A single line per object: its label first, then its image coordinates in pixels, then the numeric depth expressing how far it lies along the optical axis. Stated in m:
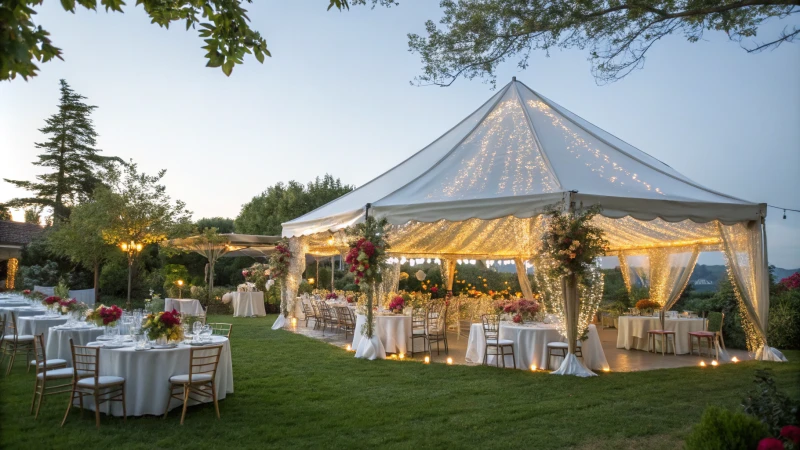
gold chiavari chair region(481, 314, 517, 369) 8.67
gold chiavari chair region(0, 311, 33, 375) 8.30
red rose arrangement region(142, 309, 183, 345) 5.88
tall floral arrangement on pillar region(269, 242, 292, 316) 14.51
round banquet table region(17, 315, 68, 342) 9.12
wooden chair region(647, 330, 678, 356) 10.27
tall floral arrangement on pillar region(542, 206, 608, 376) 7.81
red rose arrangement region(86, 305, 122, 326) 7.05
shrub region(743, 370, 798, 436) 2.79
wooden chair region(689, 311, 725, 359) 9.68
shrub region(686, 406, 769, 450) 2.62
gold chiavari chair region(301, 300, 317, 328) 15.42
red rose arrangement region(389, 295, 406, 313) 10.42
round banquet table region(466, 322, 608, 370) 8.65
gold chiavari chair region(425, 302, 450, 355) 10.57
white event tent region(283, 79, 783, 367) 8.58
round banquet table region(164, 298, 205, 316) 17.12
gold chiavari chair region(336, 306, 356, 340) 12.58
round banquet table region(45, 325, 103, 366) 7.49
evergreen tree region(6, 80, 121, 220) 32.31
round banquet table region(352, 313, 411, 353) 10.20
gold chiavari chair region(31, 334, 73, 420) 5.77
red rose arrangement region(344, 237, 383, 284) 9.37
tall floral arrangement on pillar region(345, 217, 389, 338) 9.40
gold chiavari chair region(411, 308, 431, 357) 10.19
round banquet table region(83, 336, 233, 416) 5.66
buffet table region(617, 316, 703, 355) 10.68
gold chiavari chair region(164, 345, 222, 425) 5.62
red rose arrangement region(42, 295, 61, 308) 9.88
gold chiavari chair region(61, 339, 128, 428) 5.34
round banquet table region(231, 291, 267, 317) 18.67
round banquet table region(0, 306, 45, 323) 10.40
